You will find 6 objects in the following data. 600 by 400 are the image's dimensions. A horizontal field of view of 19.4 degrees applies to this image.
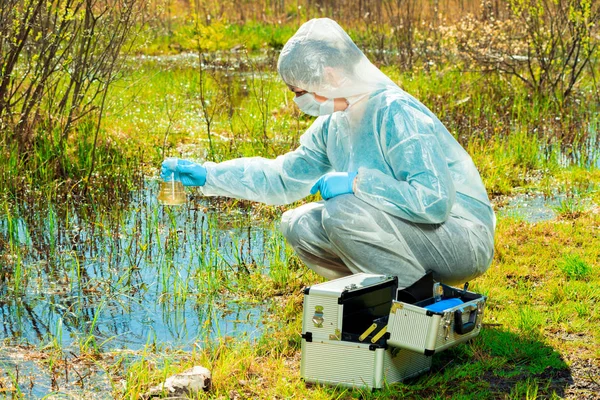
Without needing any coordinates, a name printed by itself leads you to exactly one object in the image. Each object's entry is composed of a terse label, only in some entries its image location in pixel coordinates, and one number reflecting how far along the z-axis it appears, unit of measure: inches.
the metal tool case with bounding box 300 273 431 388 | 242.6
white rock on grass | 239.3
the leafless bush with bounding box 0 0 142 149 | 430.5
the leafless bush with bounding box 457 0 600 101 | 617.1
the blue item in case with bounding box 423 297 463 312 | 248.8
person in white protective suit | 259.9
